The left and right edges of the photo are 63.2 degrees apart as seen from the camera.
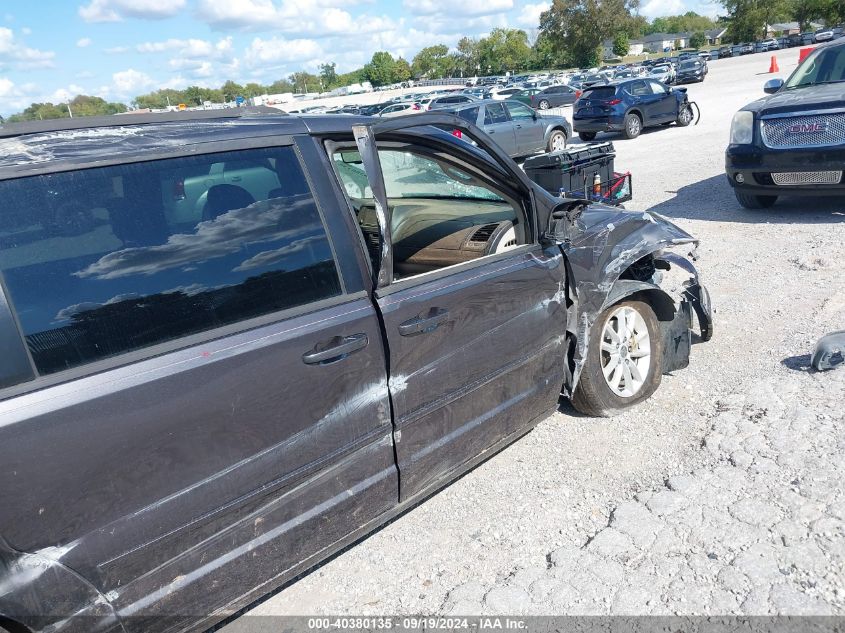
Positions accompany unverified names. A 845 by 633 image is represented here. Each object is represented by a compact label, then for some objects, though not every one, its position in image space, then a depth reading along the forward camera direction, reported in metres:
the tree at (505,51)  111.88
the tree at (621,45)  102.39
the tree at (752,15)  96.44
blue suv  18.78
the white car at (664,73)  35.84
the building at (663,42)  130.38
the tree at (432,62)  127.36
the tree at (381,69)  132.75
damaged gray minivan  1.94
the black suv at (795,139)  7.26
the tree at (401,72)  134.88
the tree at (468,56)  120.50
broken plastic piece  4.19
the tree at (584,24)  97.56
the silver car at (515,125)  16.80
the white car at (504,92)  33.98
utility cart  7.73
